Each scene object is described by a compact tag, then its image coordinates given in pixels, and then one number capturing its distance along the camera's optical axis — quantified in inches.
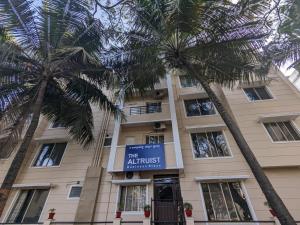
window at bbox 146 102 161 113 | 470.5
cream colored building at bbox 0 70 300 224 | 313.4
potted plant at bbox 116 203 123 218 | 323.6
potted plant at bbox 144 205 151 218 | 268.7
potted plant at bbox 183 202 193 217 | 256.8
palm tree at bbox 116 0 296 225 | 269.9
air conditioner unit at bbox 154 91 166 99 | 494.0
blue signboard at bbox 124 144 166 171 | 340.5
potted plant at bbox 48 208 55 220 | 286.3
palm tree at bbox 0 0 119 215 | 283.4
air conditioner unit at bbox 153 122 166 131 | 424.8
